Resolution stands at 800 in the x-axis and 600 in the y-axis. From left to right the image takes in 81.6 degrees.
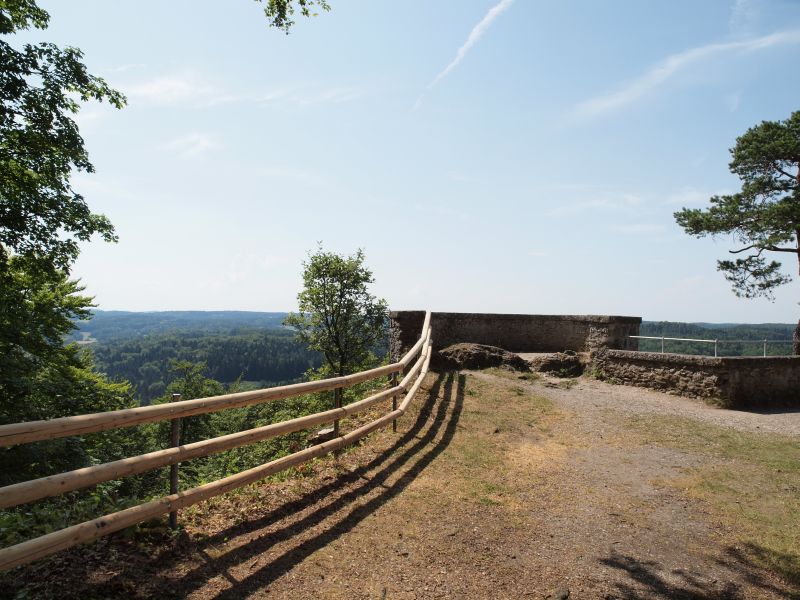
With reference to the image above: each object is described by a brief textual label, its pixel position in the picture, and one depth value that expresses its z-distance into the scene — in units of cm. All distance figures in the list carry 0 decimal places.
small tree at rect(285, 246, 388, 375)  2742
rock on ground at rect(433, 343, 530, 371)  1407
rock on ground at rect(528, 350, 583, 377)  1451
